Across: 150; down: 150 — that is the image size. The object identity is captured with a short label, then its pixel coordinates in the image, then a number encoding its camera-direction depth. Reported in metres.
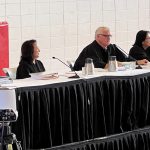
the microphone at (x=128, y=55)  8.18
